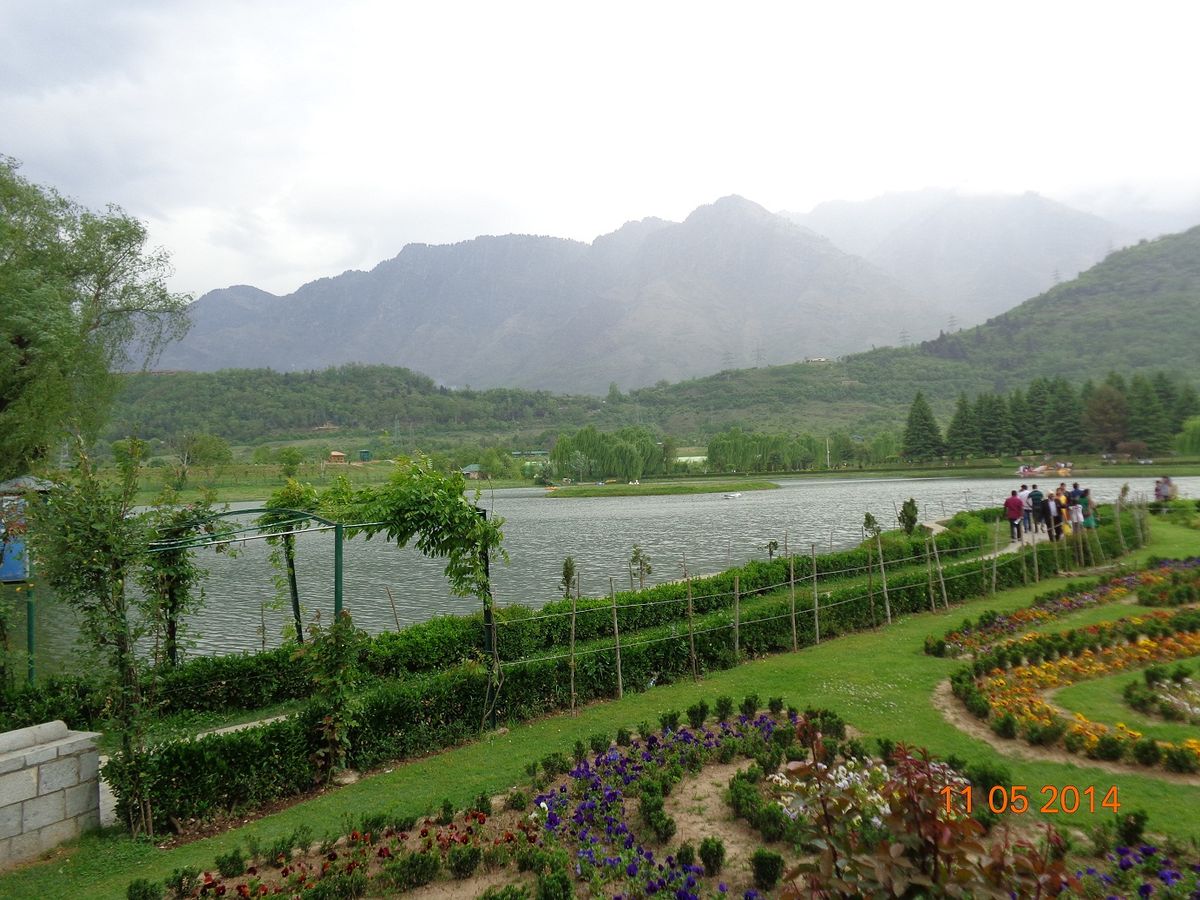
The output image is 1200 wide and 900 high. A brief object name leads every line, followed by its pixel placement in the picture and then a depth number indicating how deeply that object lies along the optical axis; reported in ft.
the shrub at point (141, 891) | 16.79
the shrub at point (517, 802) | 21.88
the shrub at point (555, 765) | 24.05
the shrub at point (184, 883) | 17.34
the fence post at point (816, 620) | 45.57
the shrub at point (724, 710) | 28.50
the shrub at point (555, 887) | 16.15
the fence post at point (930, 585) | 52.39
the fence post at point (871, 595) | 49.26
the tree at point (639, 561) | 64.94
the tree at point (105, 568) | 21.40
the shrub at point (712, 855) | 17.33
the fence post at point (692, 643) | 39.01
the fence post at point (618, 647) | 35.36
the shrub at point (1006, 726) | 25.59
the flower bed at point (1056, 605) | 38.88
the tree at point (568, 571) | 57.14
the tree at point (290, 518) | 36.83
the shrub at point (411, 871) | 17.69
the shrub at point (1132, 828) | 16.88
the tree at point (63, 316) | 64.69
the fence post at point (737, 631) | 40.59
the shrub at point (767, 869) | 16.43
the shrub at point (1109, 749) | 23.04
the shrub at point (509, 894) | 15.95
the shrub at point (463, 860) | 18.15
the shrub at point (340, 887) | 16.87
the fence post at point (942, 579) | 52.60
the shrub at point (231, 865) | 18.24
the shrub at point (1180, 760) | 21.75
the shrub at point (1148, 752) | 22.29
